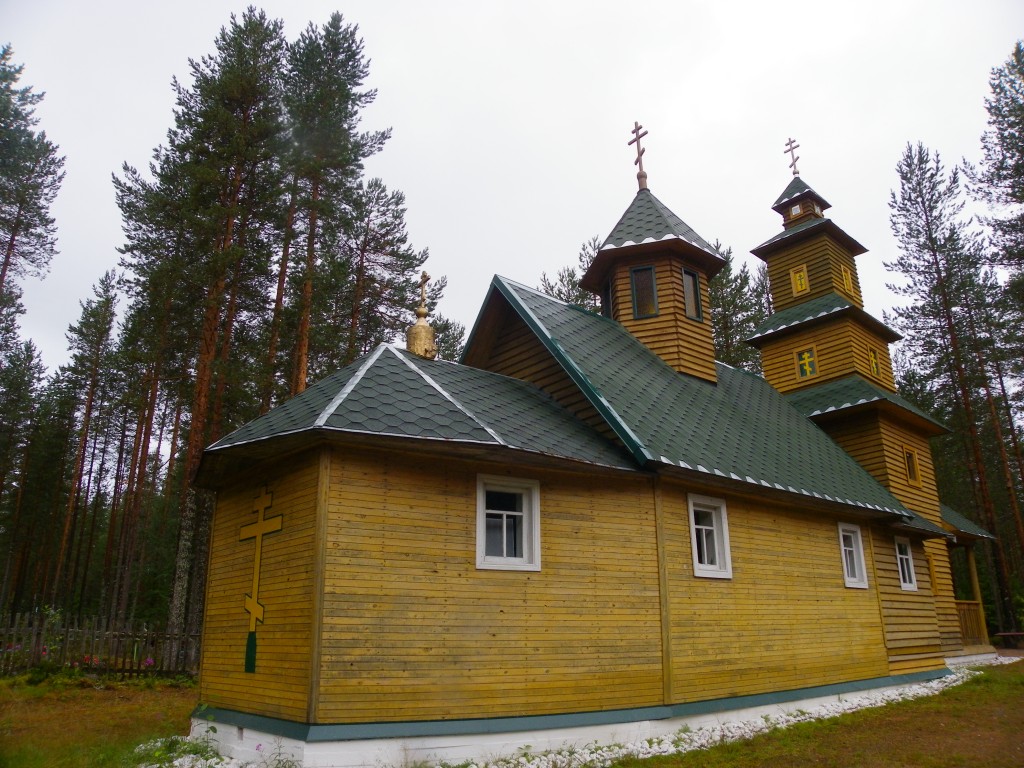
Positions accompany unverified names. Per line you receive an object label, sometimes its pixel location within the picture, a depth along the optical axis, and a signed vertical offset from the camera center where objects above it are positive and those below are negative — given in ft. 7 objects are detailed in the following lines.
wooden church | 24.32 +1.86
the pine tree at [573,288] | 94.68 +39.92
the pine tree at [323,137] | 61.62 +39.50
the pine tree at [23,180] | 73.26 +42.99
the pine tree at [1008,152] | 73.26 +44.10
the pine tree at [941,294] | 86.79 +36.46
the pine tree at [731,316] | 92.27 +35.46
